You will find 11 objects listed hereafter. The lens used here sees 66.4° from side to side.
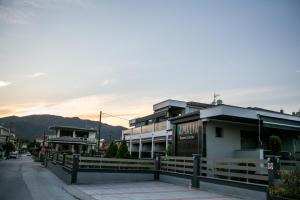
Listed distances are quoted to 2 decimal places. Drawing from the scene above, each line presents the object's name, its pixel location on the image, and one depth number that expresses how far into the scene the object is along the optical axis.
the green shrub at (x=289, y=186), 6.50
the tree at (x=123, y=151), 20.80
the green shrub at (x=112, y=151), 23.22
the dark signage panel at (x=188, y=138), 15.56
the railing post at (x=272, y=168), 8.14
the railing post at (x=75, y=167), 12.77
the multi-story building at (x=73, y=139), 50.35
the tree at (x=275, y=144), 15.65
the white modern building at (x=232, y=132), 14.68
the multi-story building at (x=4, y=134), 71.16
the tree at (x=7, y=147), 55.26
